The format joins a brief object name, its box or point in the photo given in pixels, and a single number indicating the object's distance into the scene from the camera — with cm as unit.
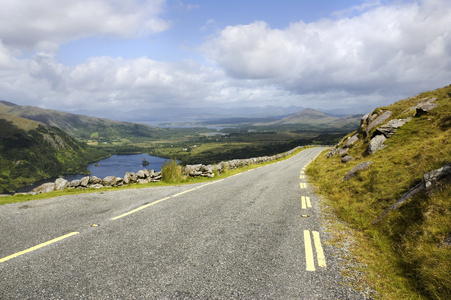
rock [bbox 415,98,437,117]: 1931
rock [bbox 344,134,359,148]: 2505
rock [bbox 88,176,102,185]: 1452
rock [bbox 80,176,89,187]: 1408
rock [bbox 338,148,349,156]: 2309
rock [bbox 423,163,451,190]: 677
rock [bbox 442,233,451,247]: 484
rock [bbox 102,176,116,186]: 1482
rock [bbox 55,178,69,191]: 1362
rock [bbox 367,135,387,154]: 1750
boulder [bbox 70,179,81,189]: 1401
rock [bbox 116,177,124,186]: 1513
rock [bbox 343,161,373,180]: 1307
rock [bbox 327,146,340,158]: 2698
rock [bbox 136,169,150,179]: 1648
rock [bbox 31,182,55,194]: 1335
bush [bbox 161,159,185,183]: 1722
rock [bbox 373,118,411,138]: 1865
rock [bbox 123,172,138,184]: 1536
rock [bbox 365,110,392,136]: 2306
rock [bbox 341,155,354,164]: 1971
